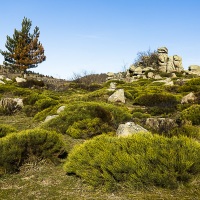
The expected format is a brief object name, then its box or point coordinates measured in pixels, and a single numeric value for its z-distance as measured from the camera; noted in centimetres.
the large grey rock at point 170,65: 5556
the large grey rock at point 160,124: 921
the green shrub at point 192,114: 1082
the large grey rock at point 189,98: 1634
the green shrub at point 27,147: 642
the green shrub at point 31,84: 3238
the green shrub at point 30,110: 1530
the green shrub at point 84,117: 1002
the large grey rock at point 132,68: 5976
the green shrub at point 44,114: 1350
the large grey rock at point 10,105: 1598
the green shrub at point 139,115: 1298
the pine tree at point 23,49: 4594
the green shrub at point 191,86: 2327
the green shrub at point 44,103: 1643
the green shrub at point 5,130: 877
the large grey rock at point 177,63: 5741
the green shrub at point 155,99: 1770
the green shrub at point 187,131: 830
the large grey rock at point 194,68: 5430
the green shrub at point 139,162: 475
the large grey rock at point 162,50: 6041
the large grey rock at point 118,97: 1981
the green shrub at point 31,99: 1783
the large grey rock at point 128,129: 795
